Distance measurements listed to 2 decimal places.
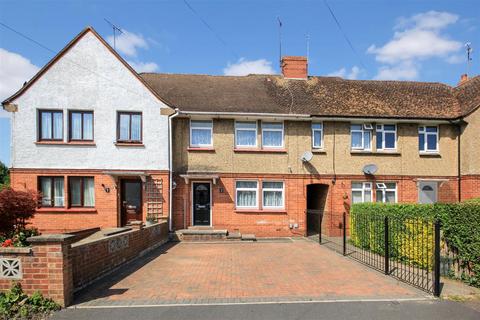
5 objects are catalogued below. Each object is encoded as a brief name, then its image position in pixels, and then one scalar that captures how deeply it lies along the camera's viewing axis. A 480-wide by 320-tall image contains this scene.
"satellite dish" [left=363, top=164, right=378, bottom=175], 16.06
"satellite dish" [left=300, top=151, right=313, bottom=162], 15.68
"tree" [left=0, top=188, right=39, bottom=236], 9.47
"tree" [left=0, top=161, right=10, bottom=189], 38.83
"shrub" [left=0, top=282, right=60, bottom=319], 5.53
